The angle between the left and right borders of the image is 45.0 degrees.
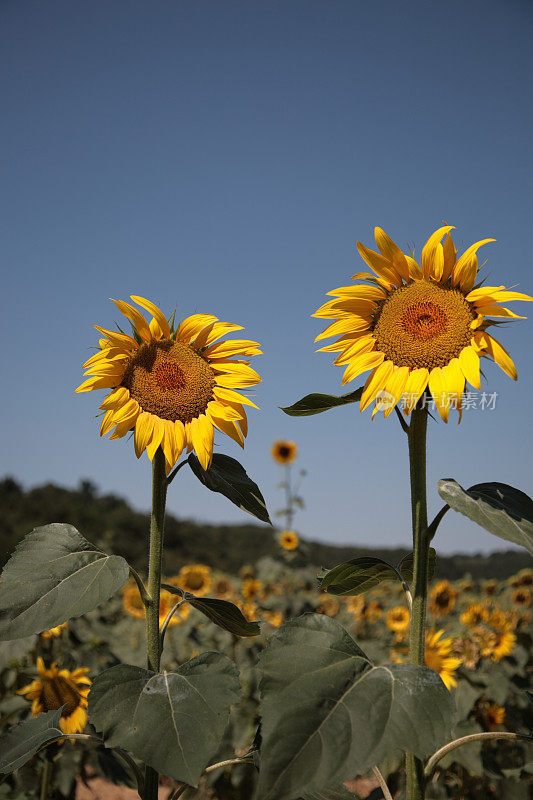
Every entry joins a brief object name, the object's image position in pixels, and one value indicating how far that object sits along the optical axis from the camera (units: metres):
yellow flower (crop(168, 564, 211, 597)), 5.69
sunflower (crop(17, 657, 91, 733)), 2.77
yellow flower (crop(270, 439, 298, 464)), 6.71
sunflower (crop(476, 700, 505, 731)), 3.58
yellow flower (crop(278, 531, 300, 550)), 5.64
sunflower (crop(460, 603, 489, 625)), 4.60
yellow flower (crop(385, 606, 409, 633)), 4.82
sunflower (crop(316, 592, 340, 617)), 5.36
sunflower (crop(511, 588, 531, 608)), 5.55
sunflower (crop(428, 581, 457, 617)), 5.59
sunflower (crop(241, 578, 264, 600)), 6.02
